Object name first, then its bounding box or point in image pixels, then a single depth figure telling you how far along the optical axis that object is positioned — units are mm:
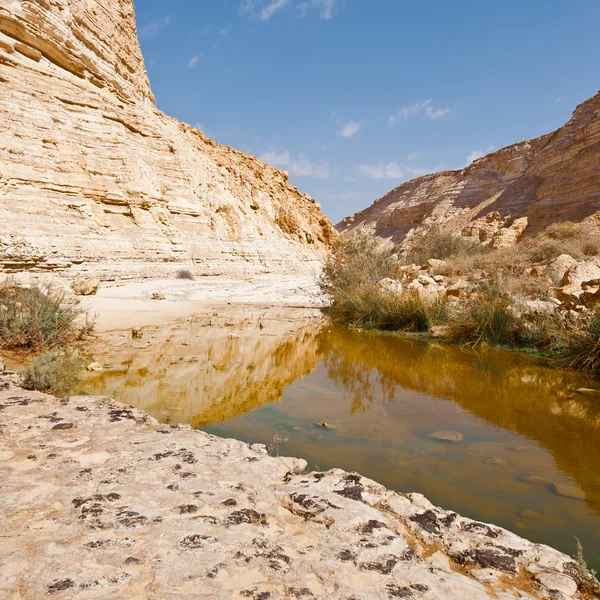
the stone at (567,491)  2785
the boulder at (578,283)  8031
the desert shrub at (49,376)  3943
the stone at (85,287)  12421
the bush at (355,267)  12680
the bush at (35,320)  5858
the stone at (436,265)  17609
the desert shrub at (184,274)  17516
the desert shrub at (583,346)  5969
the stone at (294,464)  2669
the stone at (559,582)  1676
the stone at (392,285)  11185
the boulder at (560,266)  12038
